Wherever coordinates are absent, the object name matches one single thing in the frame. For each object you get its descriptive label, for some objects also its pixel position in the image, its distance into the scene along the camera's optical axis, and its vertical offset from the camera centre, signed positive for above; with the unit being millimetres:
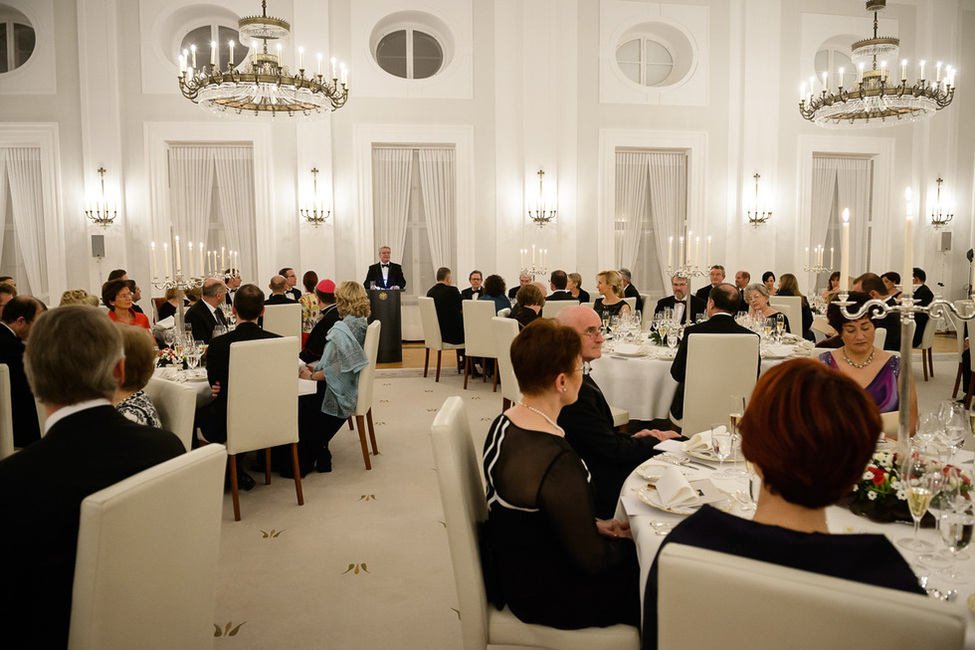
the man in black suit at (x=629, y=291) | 9422 -269
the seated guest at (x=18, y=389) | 3984 -652
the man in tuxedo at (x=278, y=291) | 8117 -202
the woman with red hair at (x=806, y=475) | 1325 -427
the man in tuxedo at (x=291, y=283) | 10000 -128
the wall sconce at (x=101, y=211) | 10695 +1012
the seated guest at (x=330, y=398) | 5164 -940
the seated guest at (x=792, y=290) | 7980 -248
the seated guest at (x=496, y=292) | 8516 -243
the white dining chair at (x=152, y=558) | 1550 -700
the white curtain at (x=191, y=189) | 11250 +1421
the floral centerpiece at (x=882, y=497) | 2037 -686
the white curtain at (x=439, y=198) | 11773 +1300
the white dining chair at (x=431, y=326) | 8719 -685
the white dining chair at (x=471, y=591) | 2111 -1004
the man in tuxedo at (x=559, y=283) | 8172 -133
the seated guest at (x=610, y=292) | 7172 -216
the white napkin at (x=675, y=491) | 2178 -706
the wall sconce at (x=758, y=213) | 12037 +1010
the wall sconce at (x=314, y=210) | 11008 +1028
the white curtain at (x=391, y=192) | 11656 +1396
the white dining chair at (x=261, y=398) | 4258 -789
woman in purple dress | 3344 -460
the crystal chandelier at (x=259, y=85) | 6875 +1977
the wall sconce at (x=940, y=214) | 12586 +1009
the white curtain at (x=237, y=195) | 11312 +1326
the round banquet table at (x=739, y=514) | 1772 -765
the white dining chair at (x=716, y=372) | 4465 -663
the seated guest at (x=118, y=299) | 5578 -192
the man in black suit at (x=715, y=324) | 4730 -369
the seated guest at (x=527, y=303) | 6645 -305
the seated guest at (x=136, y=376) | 2781 -411
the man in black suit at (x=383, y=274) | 10984 -9
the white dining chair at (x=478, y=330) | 7941 -670
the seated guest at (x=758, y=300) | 6566 -284
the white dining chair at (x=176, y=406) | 3025 -588
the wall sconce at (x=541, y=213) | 11516 +995
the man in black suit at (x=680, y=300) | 7719 -326
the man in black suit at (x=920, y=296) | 8438 -370
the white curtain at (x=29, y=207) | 10884 +1114
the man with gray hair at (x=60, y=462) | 1673 -485
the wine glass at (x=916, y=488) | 1811 -601
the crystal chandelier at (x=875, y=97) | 7930 +2081
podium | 9672 -667
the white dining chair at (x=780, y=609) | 1049 -549
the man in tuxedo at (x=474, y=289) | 9852 -241
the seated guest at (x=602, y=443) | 2916 -740
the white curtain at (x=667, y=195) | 12289 +1370
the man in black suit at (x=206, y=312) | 6047 -328
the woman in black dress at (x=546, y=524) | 1992 -749
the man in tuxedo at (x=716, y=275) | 9438 -57
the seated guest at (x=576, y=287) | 8906 -196
